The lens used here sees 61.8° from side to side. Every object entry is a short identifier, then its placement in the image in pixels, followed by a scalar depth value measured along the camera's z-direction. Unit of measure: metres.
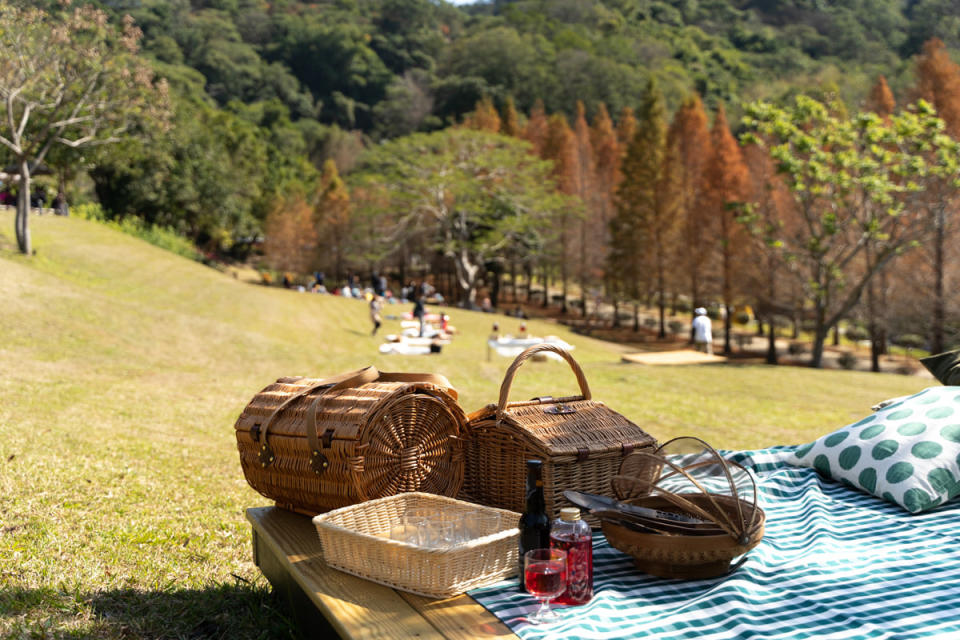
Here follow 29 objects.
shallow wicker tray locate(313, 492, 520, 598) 2.04
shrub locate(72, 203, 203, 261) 28.92
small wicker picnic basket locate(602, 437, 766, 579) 2.17
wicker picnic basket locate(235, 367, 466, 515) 2.54
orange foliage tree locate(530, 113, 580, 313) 34.22
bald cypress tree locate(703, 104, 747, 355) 23.97
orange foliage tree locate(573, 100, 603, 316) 33.59
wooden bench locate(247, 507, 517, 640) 1.88
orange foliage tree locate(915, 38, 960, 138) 19.94
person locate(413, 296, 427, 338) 17.40
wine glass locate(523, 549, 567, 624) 1.99
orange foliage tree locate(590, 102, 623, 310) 34.47
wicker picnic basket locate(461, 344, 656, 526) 2.59
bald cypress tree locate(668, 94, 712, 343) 25.72
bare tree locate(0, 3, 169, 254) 16.42
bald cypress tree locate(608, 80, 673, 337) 27.45
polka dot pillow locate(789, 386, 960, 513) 2.90
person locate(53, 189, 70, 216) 28.05
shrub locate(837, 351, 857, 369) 21.62
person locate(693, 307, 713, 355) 15.41
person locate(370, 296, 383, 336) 17.79
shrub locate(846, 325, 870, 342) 29.30
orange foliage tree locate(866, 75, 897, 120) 23.84
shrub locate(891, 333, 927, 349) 24.82
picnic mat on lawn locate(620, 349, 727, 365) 13.67
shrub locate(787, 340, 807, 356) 25.02
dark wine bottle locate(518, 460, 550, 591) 2.15
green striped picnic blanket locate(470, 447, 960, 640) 1.92
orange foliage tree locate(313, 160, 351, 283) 37.94
